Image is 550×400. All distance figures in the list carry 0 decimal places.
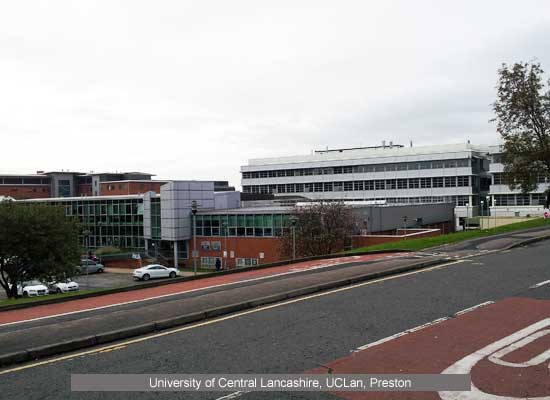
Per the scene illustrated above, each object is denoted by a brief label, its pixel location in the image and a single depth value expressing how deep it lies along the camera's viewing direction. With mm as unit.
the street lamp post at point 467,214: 69312
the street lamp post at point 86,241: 68625
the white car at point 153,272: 45062
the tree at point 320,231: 42031
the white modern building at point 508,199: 66812
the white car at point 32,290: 40531
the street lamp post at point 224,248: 52531
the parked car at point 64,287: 41862
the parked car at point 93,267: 55869
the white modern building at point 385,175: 76375
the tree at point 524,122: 35594
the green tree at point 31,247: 36969
